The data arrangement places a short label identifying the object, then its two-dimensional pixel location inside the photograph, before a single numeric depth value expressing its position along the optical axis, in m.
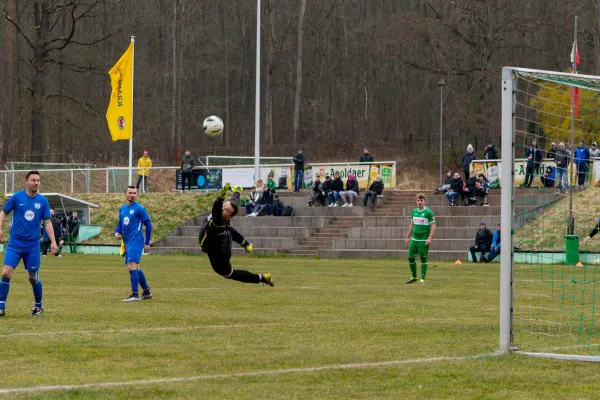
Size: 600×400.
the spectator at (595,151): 25.87
